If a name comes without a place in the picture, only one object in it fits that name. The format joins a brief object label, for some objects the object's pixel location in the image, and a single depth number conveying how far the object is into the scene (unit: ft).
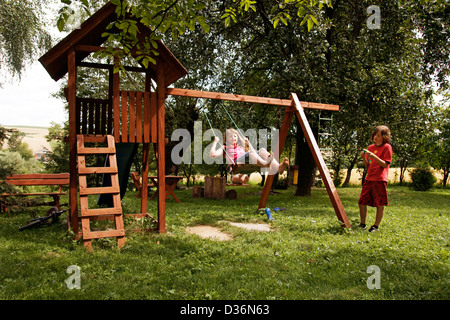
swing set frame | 20.77
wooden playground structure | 16.52
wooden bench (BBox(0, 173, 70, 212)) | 26.55
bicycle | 19.20
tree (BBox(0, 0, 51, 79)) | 35.04
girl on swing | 23.43
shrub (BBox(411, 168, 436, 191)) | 59.77
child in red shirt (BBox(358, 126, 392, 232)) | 18.97
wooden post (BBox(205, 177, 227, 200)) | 41.06
